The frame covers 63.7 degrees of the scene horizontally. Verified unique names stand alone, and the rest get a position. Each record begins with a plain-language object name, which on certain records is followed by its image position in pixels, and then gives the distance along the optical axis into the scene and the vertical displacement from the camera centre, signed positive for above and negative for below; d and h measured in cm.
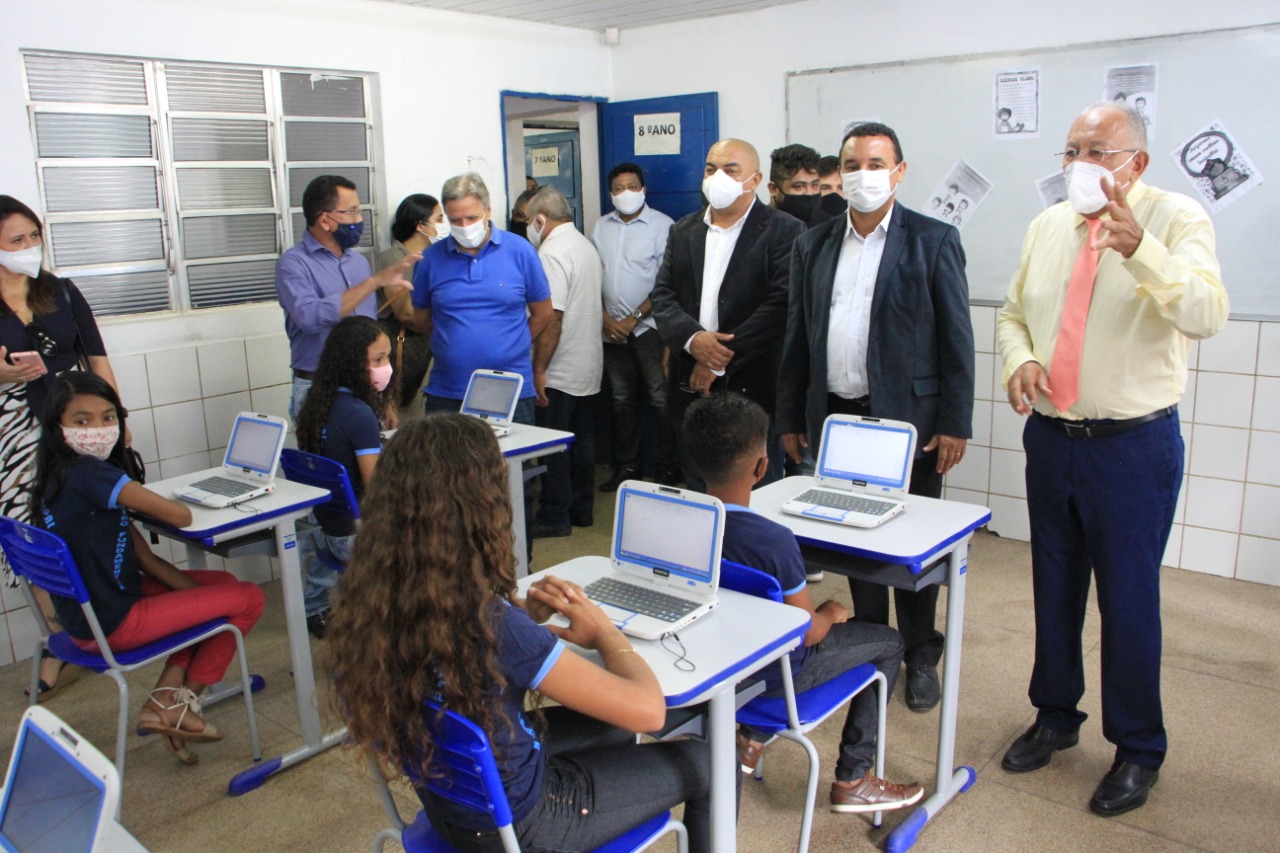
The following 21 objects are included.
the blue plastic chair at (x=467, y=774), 153 -83
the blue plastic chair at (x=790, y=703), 208 -103
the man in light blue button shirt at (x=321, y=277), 386 -21
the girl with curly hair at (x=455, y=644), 157 -64
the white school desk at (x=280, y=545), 283 -90
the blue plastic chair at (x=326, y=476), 322 -81
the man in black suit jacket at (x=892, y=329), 292 -34
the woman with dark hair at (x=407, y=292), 454 -31
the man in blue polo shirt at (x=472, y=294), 407 -30
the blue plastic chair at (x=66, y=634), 252 -99
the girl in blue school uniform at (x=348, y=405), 336 -59
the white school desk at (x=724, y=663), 178 -78
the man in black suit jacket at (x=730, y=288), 363 -26
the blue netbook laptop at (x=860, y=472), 255 -66
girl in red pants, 263 -78
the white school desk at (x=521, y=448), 362 -81
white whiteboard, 375 +36
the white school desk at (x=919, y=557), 234 -79
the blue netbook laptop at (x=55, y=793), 123 -70
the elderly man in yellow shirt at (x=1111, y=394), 226 -43
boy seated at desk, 216 -85
